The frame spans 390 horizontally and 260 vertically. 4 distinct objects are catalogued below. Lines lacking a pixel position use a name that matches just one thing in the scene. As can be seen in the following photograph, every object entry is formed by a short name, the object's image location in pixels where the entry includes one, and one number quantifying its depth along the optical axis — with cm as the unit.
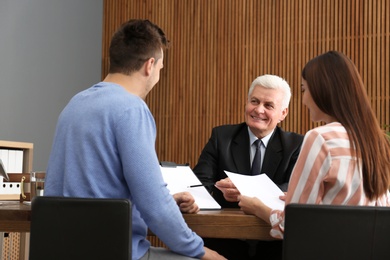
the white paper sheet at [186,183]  322
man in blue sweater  247
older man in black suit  416
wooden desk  269
